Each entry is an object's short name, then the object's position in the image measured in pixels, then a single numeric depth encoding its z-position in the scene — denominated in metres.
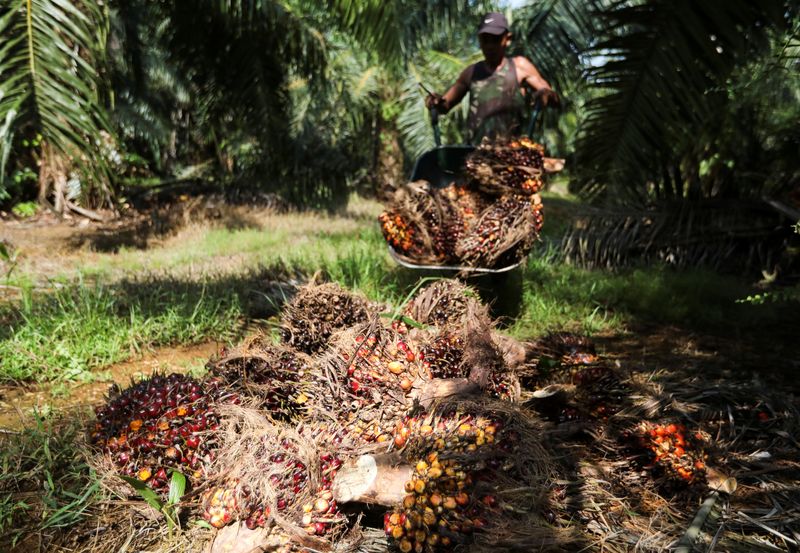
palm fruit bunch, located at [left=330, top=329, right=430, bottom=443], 2.02
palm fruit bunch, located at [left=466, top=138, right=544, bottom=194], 3.39
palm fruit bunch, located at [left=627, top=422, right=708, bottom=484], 1.94
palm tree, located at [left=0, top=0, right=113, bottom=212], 3.58
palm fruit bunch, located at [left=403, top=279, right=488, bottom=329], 2.61
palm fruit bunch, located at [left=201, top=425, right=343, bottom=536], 1.74
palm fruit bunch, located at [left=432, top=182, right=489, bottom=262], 3.37
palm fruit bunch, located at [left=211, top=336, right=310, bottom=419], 2.27
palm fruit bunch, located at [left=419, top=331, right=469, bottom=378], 2.24
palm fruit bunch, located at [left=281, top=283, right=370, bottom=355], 2.46
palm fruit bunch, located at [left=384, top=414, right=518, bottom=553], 1.59
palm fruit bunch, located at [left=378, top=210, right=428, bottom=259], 3.49
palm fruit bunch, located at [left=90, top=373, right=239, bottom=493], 1.92
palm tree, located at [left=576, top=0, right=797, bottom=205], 3.46
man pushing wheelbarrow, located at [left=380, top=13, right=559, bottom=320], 3.23
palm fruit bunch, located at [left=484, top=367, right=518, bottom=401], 2.23
